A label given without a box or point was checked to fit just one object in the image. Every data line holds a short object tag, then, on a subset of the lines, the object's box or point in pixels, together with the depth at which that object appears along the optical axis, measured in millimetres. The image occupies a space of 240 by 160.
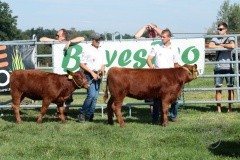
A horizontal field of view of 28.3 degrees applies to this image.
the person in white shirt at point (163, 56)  9586
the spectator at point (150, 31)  11047
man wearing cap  9789
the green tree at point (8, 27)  84525
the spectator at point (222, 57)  11127
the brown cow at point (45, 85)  9586
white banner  10766
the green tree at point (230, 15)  79500
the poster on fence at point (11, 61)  10805
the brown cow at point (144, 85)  9164
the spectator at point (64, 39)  10633
